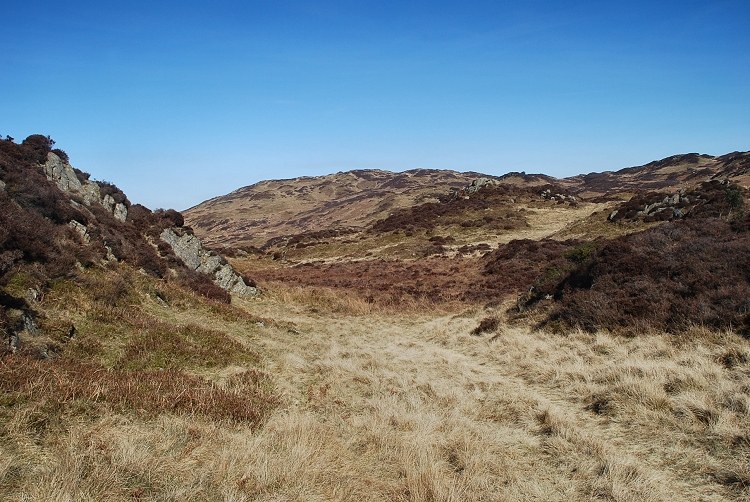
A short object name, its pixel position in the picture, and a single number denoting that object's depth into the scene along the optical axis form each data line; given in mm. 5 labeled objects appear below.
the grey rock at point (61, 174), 22797
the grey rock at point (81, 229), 17494
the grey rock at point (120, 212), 25641
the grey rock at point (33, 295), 10528
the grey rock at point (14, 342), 7720
